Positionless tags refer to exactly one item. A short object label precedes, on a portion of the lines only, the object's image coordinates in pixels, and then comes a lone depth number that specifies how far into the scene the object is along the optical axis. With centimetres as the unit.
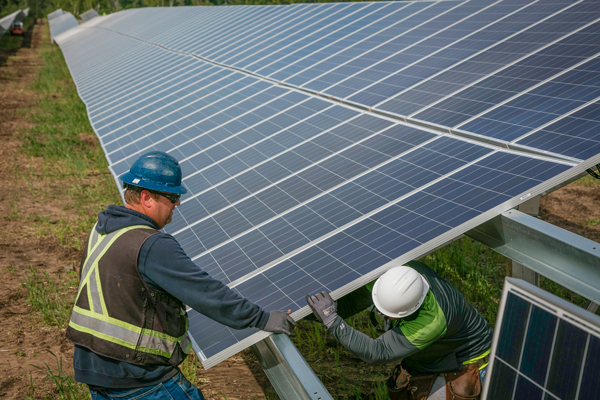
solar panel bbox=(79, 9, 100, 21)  4924
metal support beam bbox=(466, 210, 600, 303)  379
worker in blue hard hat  349
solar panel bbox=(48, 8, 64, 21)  6651
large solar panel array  449
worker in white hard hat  416
